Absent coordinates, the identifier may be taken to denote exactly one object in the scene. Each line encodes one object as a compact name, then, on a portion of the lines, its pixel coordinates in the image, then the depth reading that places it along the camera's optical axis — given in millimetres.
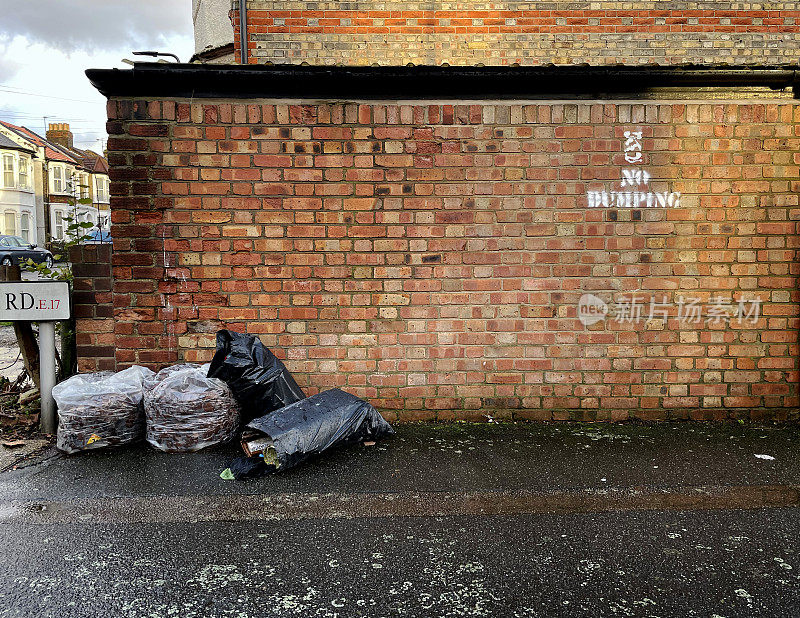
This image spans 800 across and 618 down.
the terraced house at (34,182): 38094
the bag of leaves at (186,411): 3998
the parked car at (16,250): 24380
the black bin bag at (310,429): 3672
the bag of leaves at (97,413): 3938
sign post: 4336
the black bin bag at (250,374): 4066
